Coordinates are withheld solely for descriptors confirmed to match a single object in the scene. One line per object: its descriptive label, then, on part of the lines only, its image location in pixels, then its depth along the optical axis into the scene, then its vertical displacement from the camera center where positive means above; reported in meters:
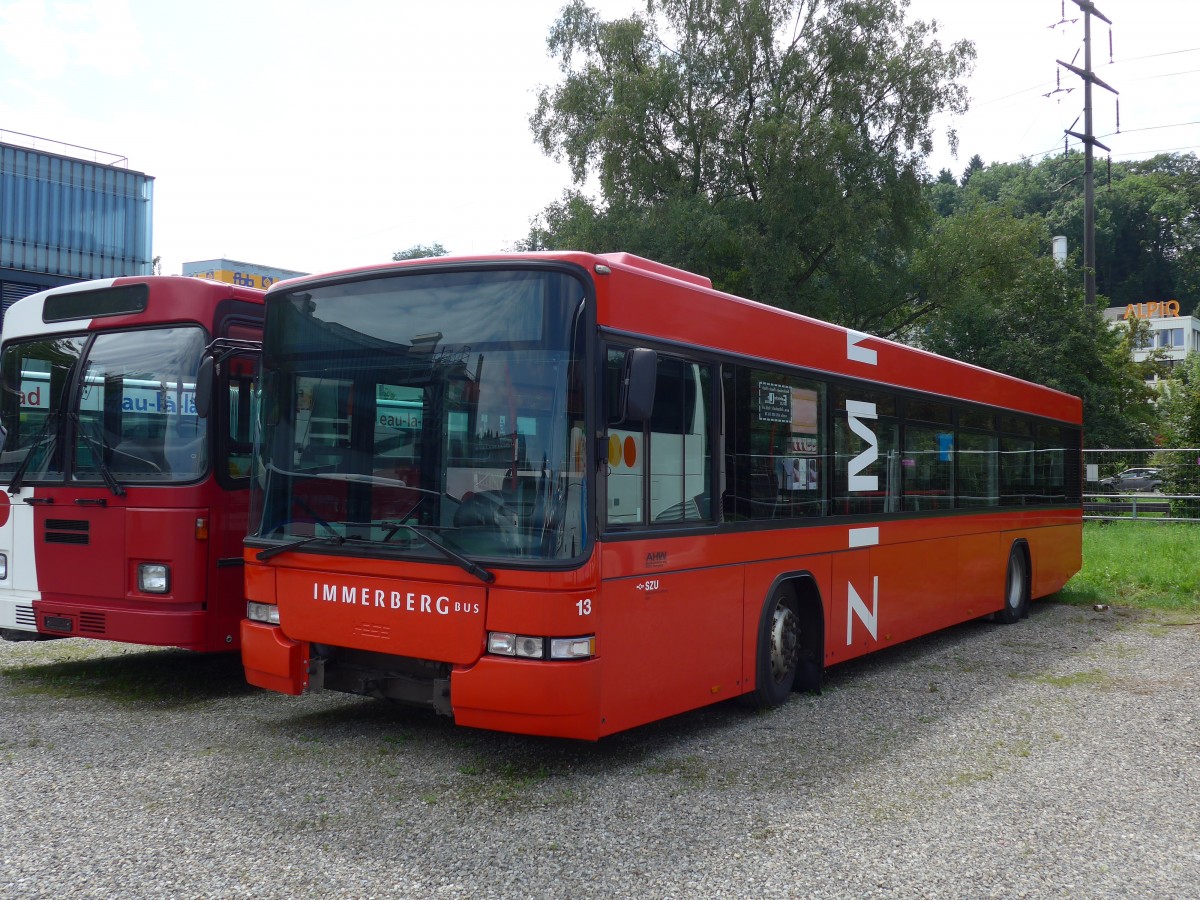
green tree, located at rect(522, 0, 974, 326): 27.80 +8.93
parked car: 26.30 -0.48
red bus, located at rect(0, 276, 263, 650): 7.29 -0.17
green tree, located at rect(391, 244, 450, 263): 92.50 +18.63
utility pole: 30.19 +9.35
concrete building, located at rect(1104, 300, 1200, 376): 83.80 +10.93
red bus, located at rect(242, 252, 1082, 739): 5.41 -0.22
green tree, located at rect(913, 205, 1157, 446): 30.19 +4.20
